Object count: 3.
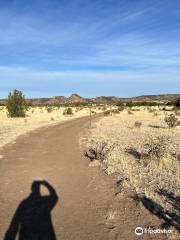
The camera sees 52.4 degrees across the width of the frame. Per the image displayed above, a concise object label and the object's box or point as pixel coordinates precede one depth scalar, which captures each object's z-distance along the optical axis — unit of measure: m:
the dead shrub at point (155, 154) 6.71
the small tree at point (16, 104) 25.03
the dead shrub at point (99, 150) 7.59
